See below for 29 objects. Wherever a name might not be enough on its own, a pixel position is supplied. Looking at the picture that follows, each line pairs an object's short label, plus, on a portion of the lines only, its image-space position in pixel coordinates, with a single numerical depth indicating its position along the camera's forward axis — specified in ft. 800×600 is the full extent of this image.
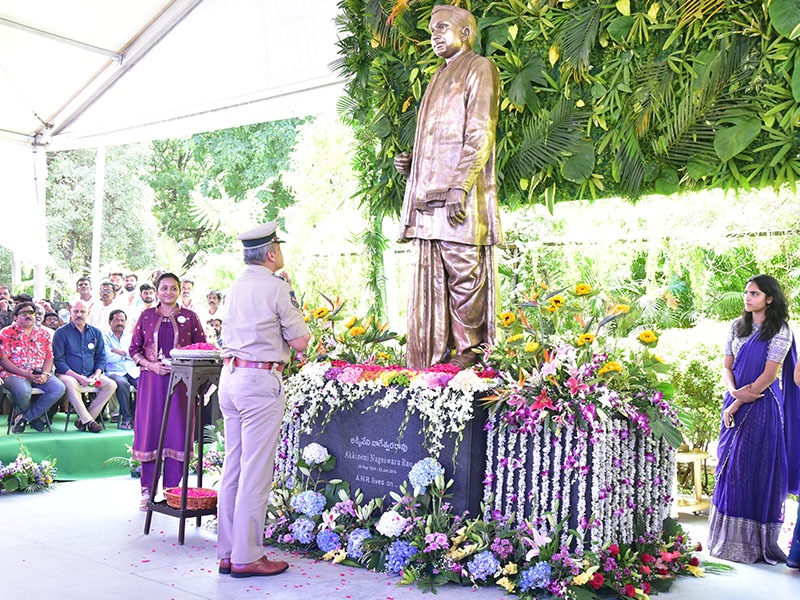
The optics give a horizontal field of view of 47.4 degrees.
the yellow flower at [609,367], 14.65
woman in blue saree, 16.97
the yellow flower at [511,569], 14.20
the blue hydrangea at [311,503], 16.88
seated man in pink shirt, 25.68
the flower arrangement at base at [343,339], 18.84
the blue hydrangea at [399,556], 15.19
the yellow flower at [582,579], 13.61
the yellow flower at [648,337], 15.06
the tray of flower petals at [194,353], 17.88
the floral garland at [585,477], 14.33
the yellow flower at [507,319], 16.01
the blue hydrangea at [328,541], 16.28
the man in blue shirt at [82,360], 27.12
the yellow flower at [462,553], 14.64
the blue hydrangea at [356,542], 15.88
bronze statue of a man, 17.25
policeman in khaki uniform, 15.06
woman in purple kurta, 19.88
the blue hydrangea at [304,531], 16.63
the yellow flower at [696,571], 15.69
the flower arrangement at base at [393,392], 15.44
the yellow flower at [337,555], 15.93
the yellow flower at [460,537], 14.92
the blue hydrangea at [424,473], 15.46
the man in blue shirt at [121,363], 28.96
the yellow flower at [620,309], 15.34
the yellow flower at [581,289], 15.52
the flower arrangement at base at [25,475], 22.52
